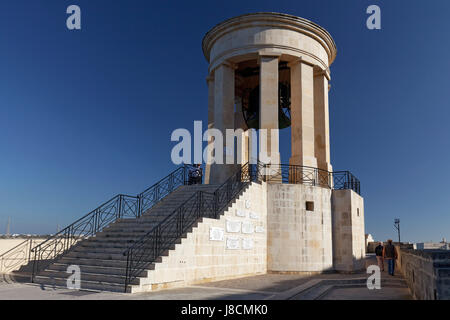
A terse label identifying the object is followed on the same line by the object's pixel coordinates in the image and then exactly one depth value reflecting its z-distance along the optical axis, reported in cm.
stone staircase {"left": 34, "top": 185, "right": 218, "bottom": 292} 1010
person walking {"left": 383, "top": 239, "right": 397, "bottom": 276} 1467
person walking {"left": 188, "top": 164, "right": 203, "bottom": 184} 1959
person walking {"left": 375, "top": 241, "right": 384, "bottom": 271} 1740
